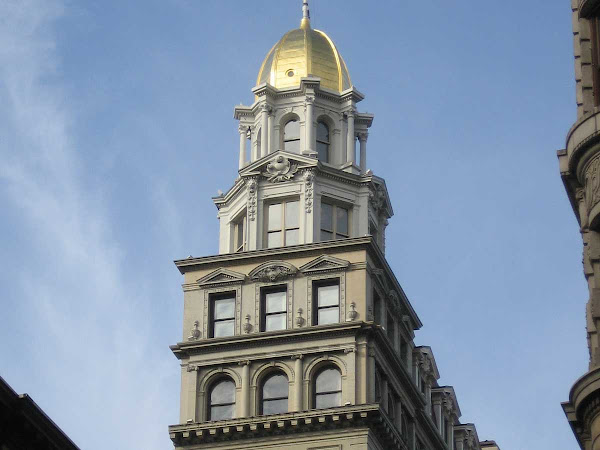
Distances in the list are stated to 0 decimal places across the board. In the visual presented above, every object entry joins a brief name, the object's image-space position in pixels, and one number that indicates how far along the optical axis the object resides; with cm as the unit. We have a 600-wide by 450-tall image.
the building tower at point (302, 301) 8369
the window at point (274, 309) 8631
